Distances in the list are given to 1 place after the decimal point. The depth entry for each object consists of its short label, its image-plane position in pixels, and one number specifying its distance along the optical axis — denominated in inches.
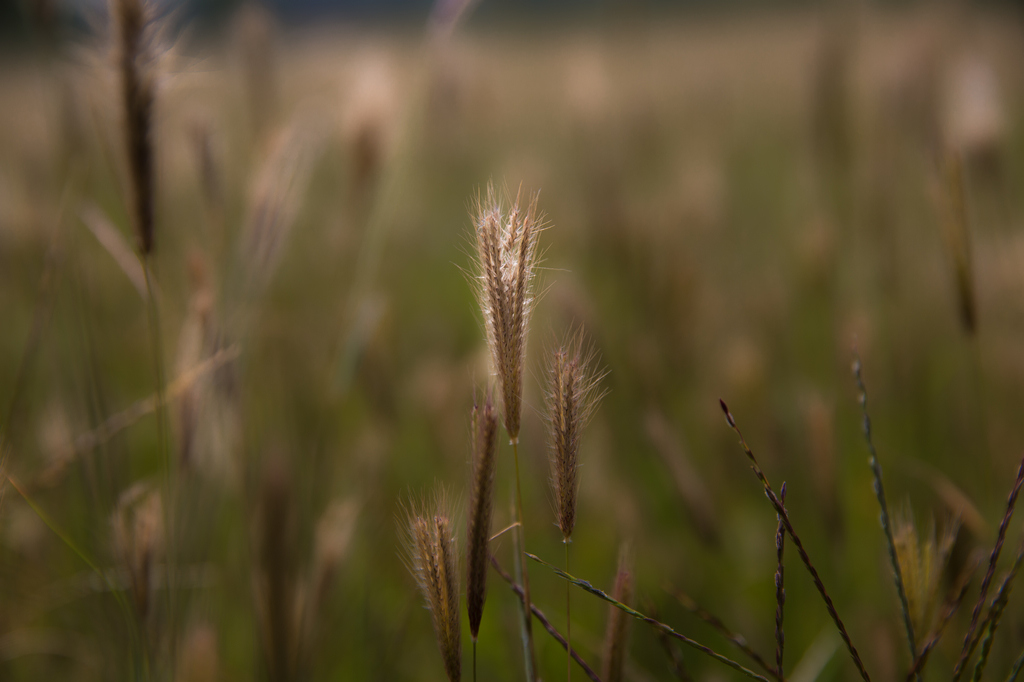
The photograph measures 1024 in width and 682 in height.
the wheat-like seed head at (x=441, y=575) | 22.2
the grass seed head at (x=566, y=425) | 22.3
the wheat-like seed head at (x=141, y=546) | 24.1
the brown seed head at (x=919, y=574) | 23.4
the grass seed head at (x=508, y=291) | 22.3
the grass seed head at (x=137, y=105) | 24.1
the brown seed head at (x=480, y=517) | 22.2
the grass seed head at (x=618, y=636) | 23.0
